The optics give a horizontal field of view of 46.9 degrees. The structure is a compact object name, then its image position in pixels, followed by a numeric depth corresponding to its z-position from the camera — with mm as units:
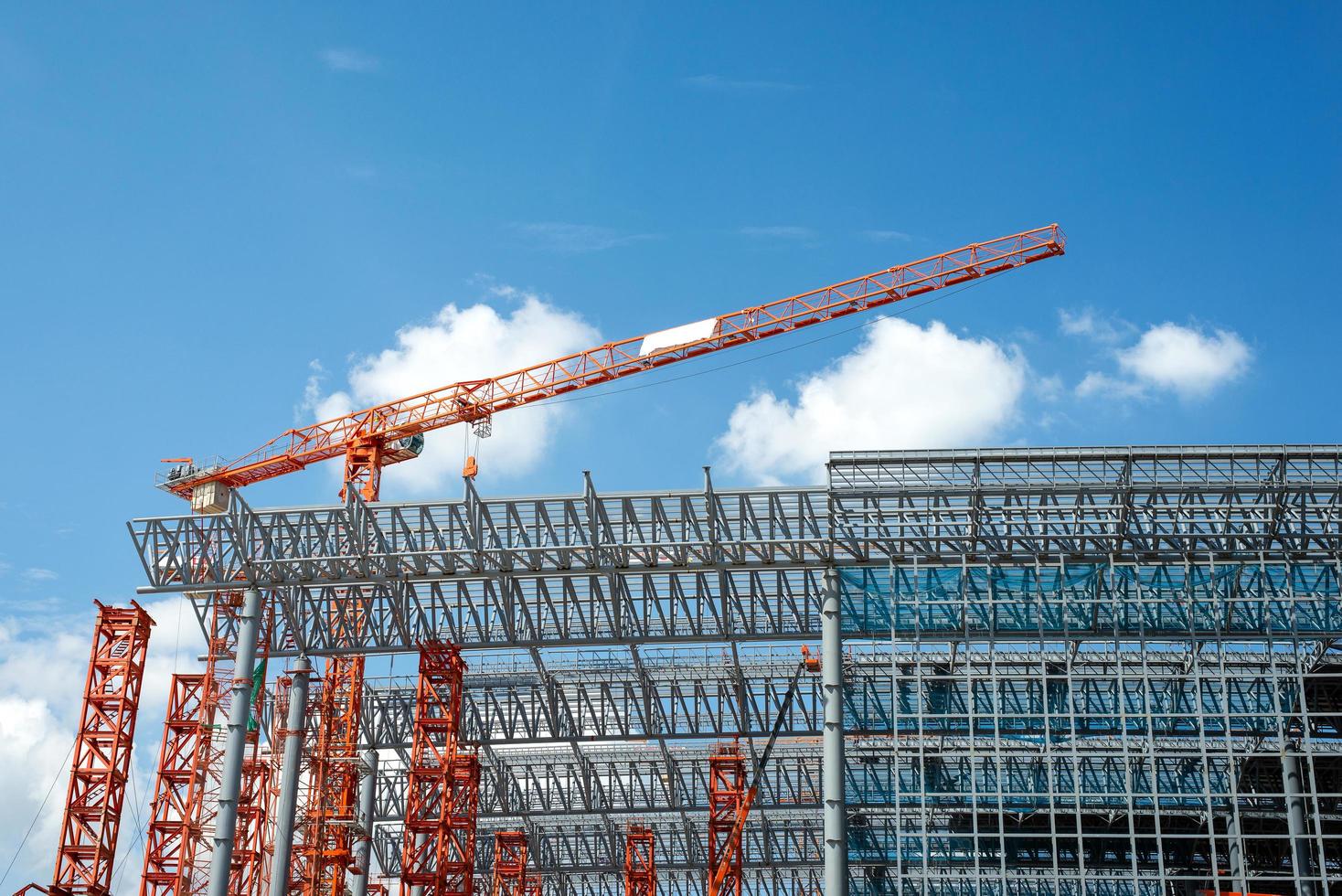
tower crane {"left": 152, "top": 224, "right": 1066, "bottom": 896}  63875
